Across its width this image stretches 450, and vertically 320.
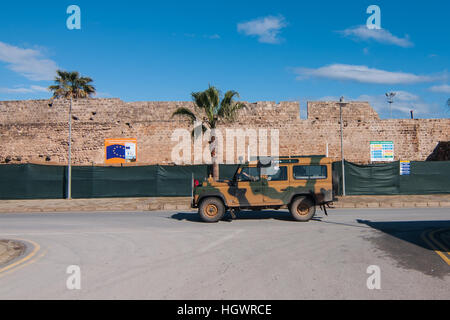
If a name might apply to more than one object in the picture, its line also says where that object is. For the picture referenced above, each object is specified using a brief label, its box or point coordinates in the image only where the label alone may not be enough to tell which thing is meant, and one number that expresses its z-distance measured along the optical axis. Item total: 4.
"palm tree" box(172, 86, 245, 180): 18.14
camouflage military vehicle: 11.42
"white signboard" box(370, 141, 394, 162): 25.78
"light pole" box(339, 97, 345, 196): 19.77
